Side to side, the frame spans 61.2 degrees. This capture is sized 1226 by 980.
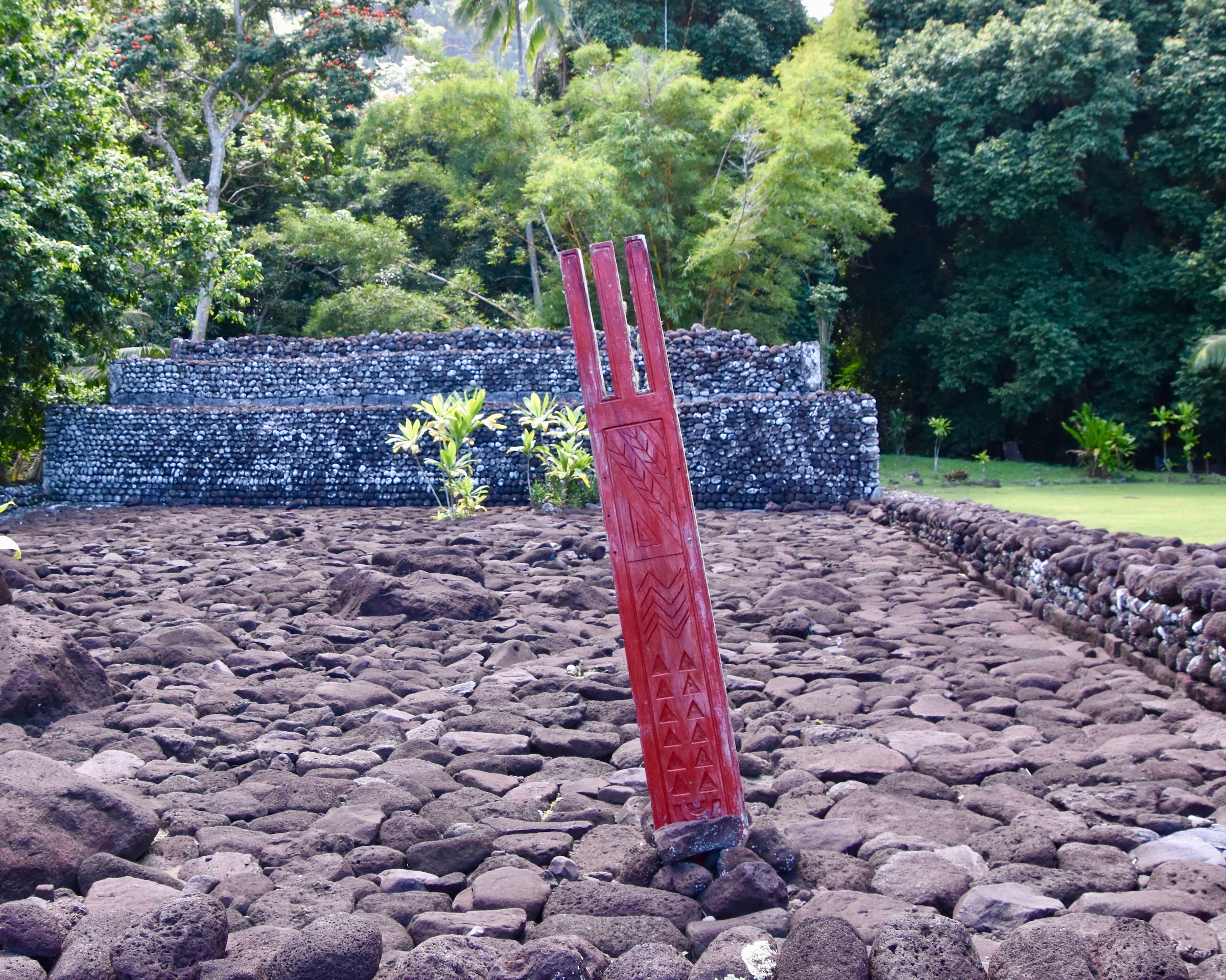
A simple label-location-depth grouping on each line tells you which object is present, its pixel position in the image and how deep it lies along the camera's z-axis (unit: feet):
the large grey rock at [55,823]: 9.78
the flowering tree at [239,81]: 77.05
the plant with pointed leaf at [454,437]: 42.63
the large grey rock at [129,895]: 9.37
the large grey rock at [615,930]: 8.87
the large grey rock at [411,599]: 23.44
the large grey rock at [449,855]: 10.75
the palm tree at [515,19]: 88.94
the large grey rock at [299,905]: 9.36
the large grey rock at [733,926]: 8.95
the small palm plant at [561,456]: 44.27
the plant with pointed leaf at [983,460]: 66.72
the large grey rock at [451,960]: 8.02
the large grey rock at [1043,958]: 7.69
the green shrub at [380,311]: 76.23
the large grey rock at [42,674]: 15.01
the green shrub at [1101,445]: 64.28
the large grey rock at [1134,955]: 7.71
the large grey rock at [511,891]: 9.77
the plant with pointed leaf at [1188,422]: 67.15
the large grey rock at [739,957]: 8.18
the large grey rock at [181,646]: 19.11
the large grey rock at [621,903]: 9.47
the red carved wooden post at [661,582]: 10.34
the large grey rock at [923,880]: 9.64
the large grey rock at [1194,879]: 9.62
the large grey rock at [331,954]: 8.08
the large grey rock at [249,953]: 8.06
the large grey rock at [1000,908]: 9.18
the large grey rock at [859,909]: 8.86
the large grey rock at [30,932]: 8.46
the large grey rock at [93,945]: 7.99
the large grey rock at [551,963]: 8.19
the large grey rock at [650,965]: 8.20
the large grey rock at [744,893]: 9.53
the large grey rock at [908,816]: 11.41
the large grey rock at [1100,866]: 9.98
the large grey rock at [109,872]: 9.95
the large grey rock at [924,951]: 7.75
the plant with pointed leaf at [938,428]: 68.72
